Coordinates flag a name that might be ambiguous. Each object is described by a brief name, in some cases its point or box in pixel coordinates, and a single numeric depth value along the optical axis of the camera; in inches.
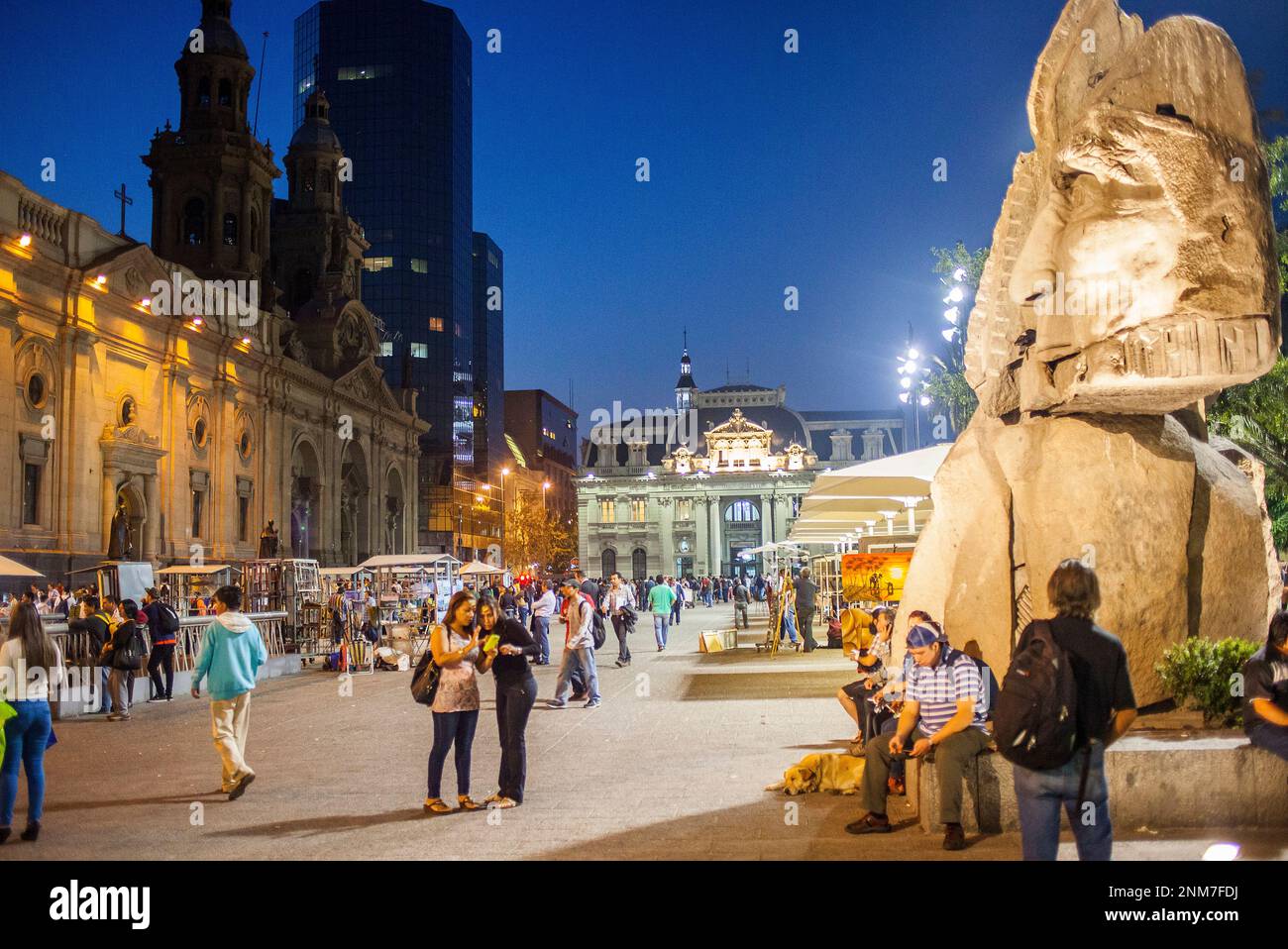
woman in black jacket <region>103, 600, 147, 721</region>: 594.9
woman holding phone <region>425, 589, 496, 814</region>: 319.9
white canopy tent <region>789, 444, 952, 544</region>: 567.5
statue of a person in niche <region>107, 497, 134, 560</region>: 1315.2
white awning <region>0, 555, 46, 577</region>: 599.7
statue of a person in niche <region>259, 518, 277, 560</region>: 1553.9
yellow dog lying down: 321.1
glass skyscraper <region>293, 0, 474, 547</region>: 3508.9
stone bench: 241.1
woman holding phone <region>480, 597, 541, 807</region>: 320.5
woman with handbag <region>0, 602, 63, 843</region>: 290.4
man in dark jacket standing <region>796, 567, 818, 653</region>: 948.6
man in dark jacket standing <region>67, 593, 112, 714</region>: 620.7
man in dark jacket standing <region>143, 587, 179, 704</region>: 676.1
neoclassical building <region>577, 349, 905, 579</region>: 4060.0
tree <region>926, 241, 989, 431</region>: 1008.2
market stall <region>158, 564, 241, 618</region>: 1021.8
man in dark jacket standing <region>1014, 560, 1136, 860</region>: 172.4
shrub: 253.0
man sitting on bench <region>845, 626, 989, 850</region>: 249.8
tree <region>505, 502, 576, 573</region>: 3432.6
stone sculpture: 242.1
